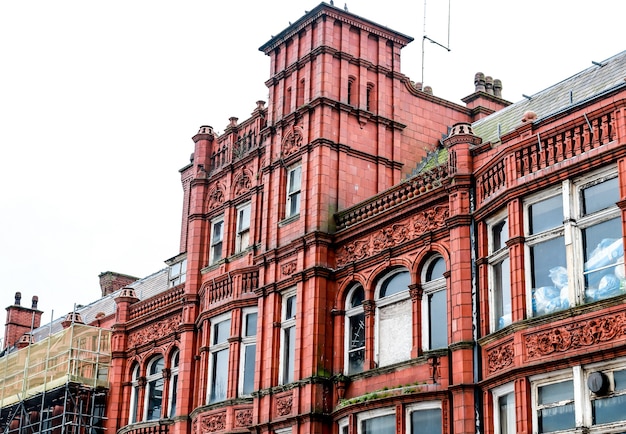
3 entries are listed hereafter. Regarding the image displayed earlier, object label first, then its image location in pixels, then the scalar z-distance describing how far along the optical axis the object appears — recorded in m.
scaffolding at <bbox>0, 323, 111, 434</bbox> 40.47
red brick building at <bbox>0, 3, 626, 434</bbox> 21.83
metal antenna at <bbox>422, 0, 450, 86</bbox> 37.50
